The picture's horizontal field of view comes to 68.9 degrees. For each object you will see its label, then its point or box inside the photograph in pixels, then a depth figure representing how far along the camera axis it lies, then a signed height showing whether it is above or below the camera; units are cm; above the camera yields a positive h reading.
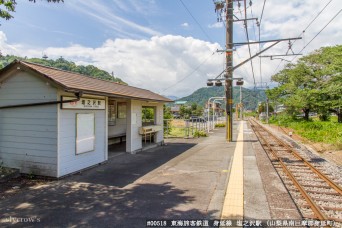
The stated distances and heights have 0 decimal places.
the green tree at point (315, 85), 2398 +369
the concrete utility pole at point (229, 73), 1634 +280
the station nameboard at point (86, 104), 769 +42
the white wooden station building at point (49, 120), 735 -12
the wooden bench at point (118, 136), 1325 -109
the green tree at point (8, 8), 761 +339
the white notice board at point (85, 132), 809 -55
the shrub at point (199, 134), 2052 -149
